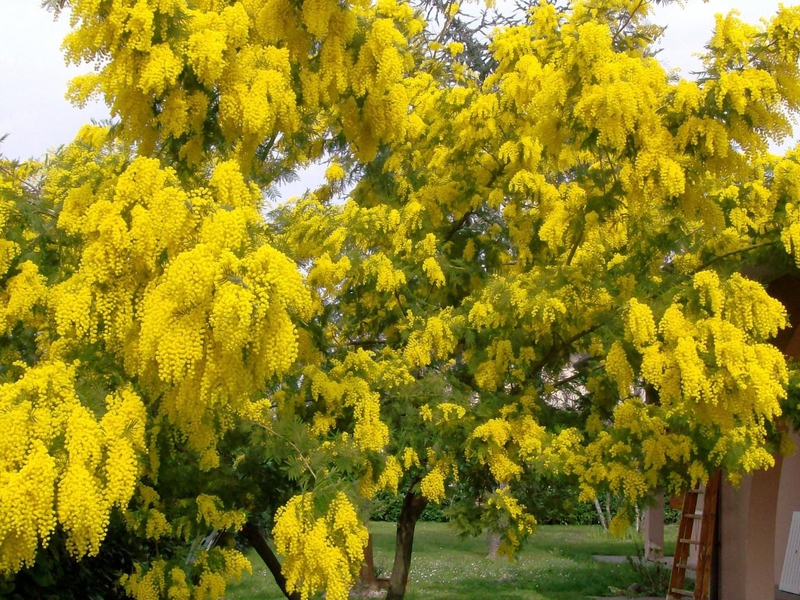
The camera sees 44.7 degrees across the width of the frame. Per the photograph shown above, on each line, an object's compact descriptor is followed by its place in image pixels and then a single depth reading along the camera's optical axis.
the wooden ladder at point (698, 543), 9.93
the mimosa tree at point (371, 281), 4.10
